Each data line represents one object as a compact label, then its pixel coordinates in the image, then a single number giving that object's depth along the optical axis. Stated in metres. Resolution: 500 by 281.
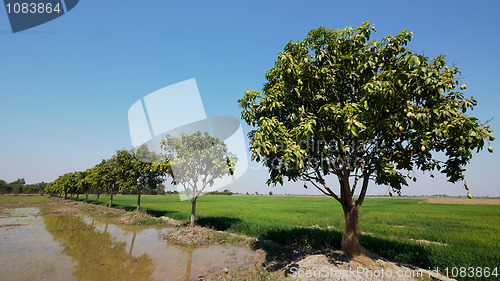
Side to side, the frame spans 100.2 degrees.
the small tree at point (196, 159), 18.09
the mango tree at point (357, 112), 6.15
